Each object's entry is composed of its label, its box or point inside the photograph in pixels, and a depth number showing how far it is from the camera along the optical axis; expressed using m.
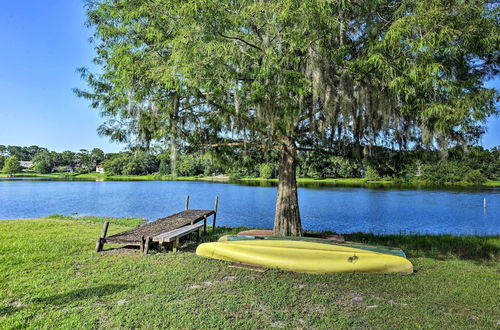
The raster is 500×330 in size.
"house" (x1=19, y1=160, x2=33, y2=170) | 123.14
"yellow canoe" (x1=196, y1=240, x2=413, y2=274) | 5.89
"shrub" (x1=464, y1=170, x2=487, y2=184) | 51.53
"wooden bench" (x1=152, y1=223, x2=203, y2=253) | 7.26
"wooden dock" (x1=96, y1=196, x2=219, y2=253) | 7.38
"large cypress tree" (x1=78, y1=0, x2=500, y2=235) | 4.93
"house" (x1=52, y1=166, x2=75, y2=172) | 116.47
